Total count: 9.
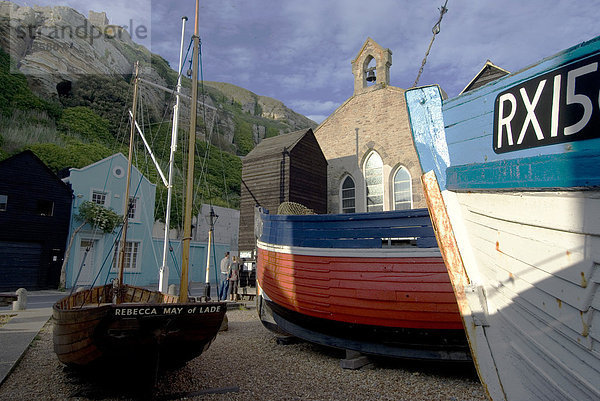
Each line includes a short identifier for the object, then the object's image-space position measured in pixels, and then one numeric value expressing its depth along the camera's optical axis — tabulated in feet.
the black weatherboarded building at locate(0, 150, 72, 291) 54.49
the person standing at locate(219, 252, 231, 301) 40.93
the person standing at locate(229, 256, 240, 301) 41.42
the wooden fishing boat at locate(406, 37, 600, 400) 6.74
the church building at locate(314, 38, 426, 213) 53.06
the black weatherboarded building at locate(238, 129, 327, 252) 53.98
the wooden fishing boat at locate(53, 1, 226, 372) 12.53
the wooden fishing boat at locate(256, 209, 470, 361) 16.20
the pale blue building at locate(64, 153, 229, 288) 60.59
